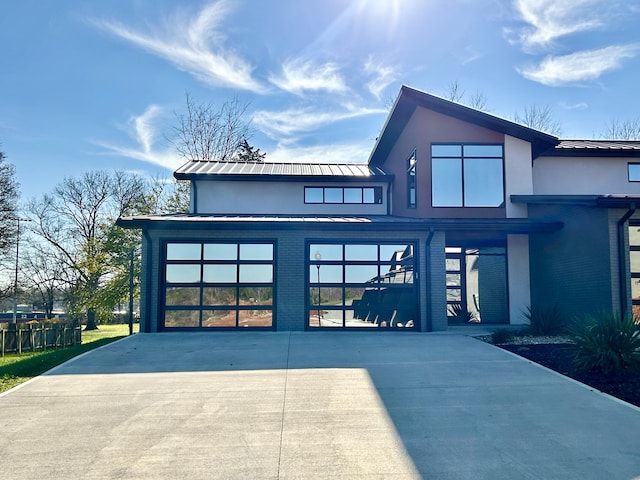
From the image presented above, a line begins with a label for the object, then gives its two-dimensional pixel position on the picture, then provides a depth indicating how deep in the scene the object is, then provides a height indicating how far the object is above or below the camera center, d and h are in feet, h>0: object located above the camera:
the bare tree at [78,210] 106.42 +16.03
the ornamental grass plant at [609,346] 25.27 -3.53
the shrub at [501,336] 36.32 -4.27
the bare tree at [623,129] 99.81 +31.88
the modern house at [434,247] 42.37 +3.20
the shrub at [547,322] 40.69 -3.58
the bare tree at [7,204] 93.25 +15.15
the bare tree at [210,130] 102.68 +32.96
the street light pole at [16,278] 95.76 +0.74
